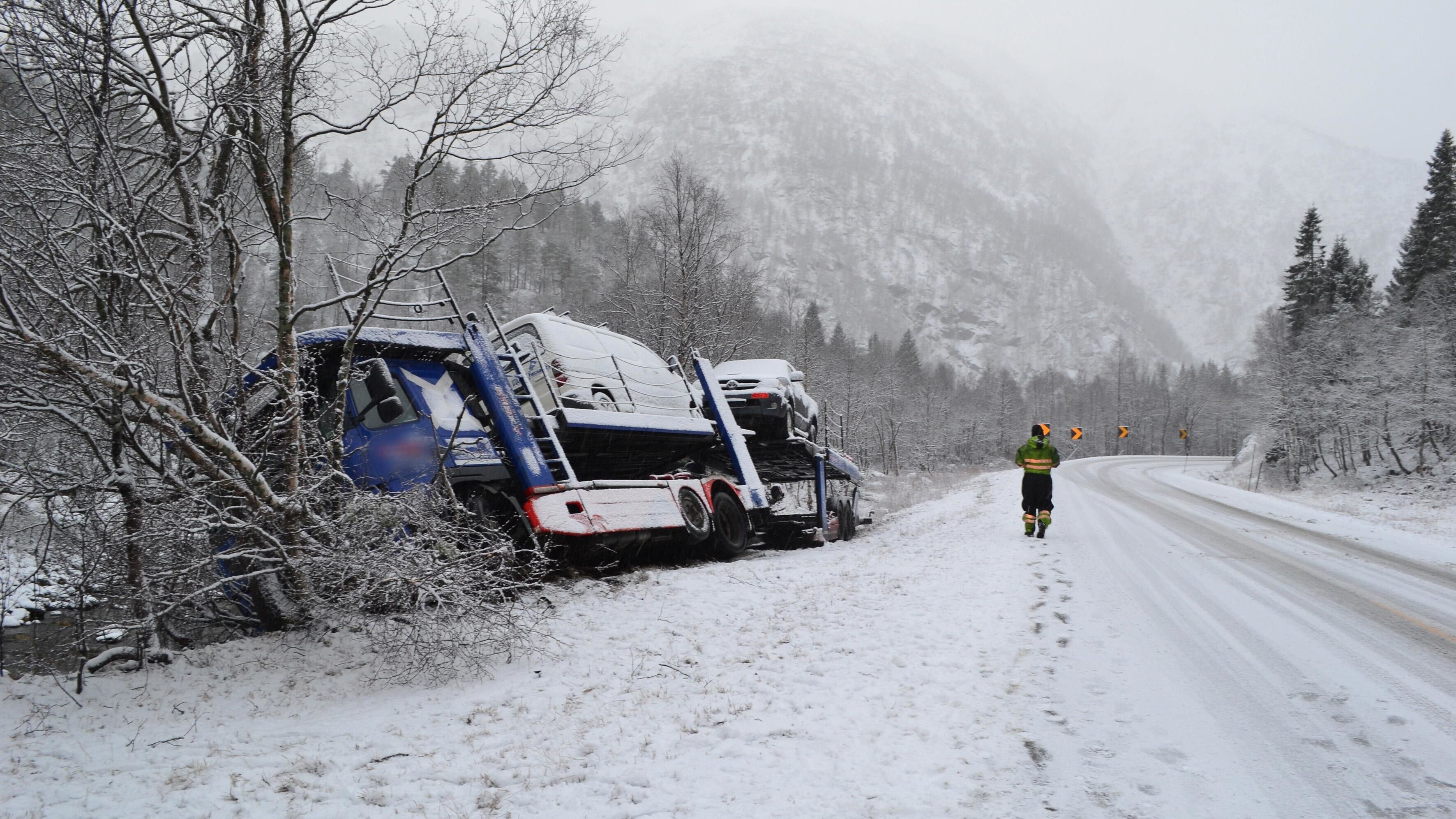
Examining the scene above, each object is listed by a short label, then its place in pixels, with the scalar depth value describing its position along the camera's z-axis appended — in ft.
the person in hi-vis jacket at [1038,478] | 37.50
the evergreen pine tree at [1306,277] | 139.74
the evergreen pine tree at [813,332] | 123.50
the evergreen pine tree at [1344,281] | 132.26
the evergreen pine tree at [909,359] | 242.58
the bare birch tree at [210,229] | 13.78
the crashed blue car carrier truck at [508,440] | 20.83
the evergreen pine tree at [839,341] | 214.28
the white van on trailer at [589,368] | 26.94
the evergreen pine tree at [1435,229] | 118.21
